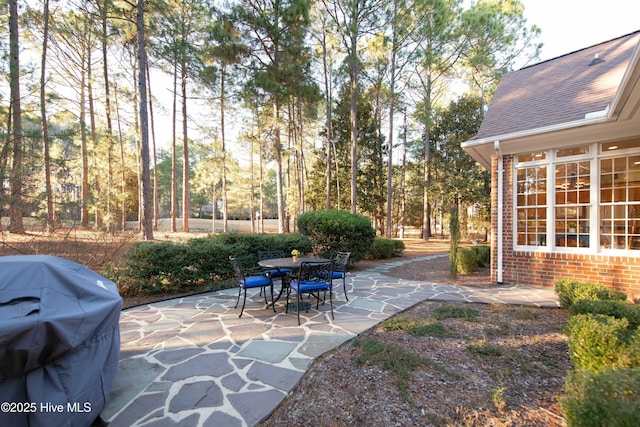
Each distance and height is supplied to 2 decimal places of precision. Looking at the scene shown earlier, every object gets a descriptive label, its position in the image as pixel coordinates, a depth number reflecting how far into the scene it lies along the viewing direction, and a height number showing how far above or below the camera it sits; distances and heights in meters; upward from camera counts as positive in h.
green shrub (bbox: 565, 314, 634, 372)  2.09 -1.03
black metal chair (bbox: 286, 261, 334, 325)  4.05 -1.01
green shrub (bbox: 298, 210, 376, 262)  7.75 -0.54
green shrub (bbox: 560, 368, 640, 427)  1.23 -0.88
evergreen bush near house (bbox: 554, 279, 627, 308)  3.69 -1.09
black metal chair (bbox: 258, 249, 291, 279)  4.77 -0.96
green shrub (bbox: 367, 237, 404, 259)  10.51 -1.39
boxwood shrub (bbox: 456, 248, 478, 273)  7.54 -1.31
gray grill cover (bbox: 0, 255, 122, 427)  1.60 -0.81
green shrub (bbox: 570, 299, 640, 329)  2.88 -1.04
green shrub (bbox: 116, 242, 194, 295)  5.28 -1.09
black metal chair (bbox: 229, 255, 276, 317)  4.25 -1.07
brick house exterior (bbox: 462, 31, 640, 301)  4.97 +0.62
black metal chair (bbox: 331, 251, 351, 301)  5.06 -1.01
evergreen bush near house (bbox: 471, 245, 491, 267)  8.28 -1.25
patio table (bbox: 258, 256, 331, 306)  4.20 -0.81
